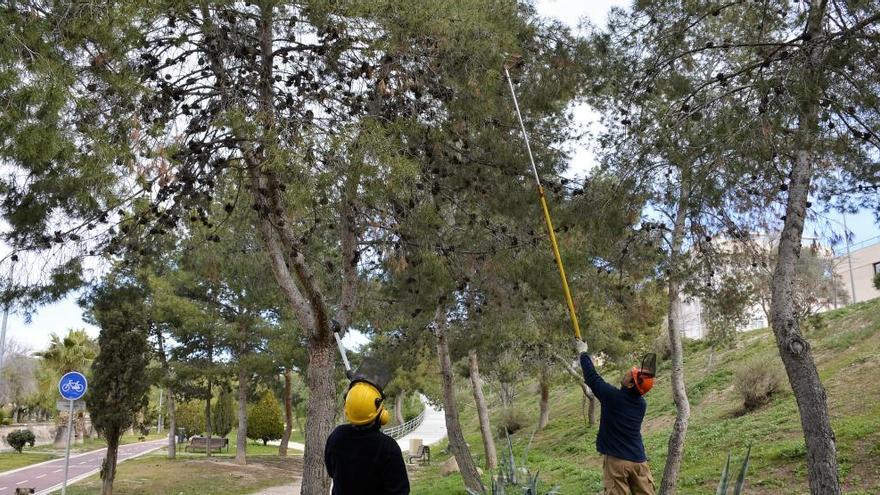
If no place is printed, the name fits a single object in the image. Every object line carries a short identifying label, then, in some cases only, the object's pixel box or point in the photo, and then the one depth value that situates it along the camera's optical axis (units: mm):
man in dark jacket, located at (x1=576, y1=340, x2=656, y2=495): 5613
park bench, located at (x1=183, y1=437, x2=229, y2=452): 37188
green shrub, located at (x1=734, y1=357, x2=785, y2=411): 18750
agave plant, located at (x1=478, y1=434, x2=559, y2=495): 5244
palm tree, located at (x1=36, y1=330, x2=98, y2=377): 42688
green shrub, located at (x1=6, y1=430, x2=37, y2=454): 37188
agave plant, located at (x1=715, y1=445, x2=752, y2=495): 3102
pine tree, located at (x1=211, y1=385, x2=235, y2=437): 45728
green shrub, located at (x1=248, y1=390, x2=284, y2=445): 43312
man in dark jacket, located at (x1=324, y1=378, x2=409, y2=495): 3877
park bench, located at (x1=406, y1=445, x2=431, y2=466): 30547
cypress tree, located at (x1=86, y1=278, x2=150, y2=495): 17766
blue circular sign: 14297
